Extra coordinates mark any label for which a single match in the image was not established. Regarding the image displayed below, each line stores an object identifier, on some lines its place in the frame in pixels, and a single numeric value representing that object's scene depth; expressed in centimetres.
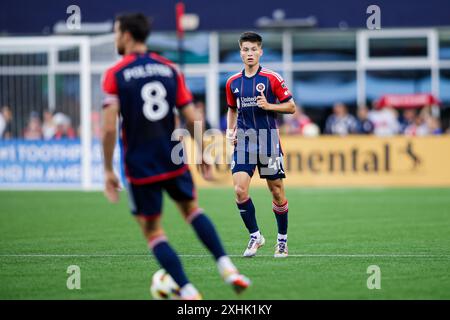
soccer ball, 1526
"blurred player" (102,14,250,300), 1487
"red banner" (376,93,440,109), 5888
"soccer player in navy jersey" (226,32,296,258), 2194
